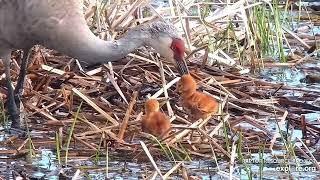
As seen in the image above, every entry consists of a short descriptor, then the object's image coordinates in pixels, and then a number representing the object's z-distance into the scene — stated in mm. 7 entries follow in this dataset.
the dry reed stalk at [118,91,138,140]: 12250
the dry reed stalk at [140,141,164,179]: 10180
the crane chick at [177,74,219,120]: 12437
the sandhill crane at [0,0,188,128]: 13258
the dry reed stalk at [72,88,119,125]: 12847
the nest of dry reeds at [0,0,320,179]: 11977
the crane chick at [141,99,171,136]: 11867
